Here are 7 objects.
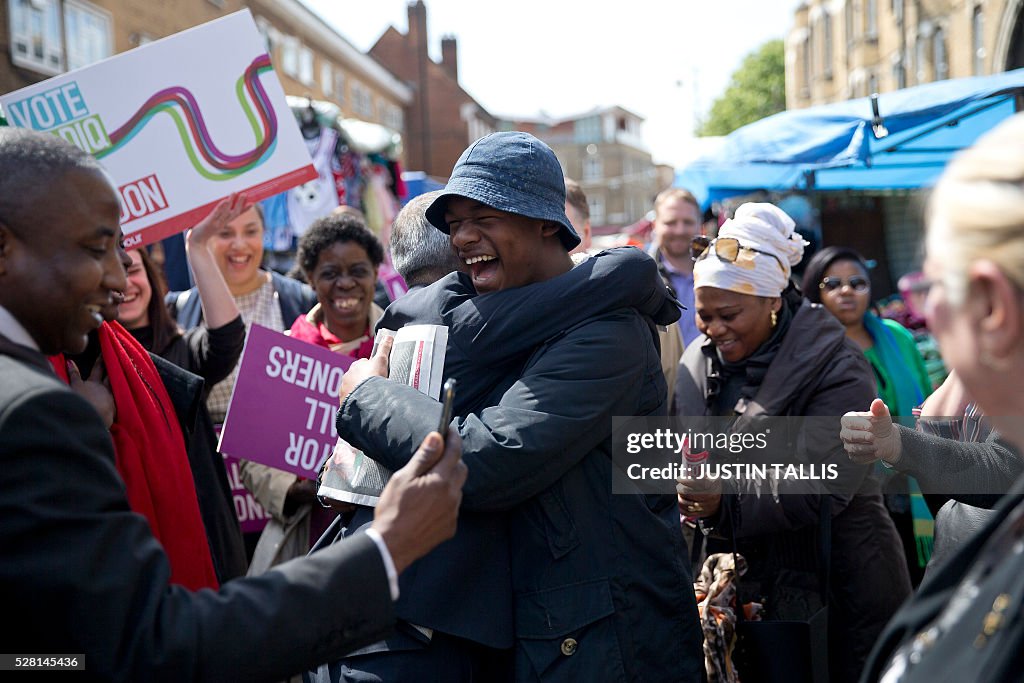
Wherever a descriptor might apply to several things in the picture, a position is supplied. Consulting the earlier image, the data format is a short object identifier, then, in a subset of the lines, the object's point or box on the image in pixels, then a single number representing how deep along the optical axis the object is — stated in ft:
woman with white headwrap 10.73
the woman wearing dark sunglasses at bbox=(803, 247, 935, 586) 16.06
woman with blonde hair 3.99
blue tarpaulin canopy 17.60
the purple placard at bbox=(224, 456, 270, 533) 13.60
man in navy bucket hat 7.27
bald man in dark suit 4.94
